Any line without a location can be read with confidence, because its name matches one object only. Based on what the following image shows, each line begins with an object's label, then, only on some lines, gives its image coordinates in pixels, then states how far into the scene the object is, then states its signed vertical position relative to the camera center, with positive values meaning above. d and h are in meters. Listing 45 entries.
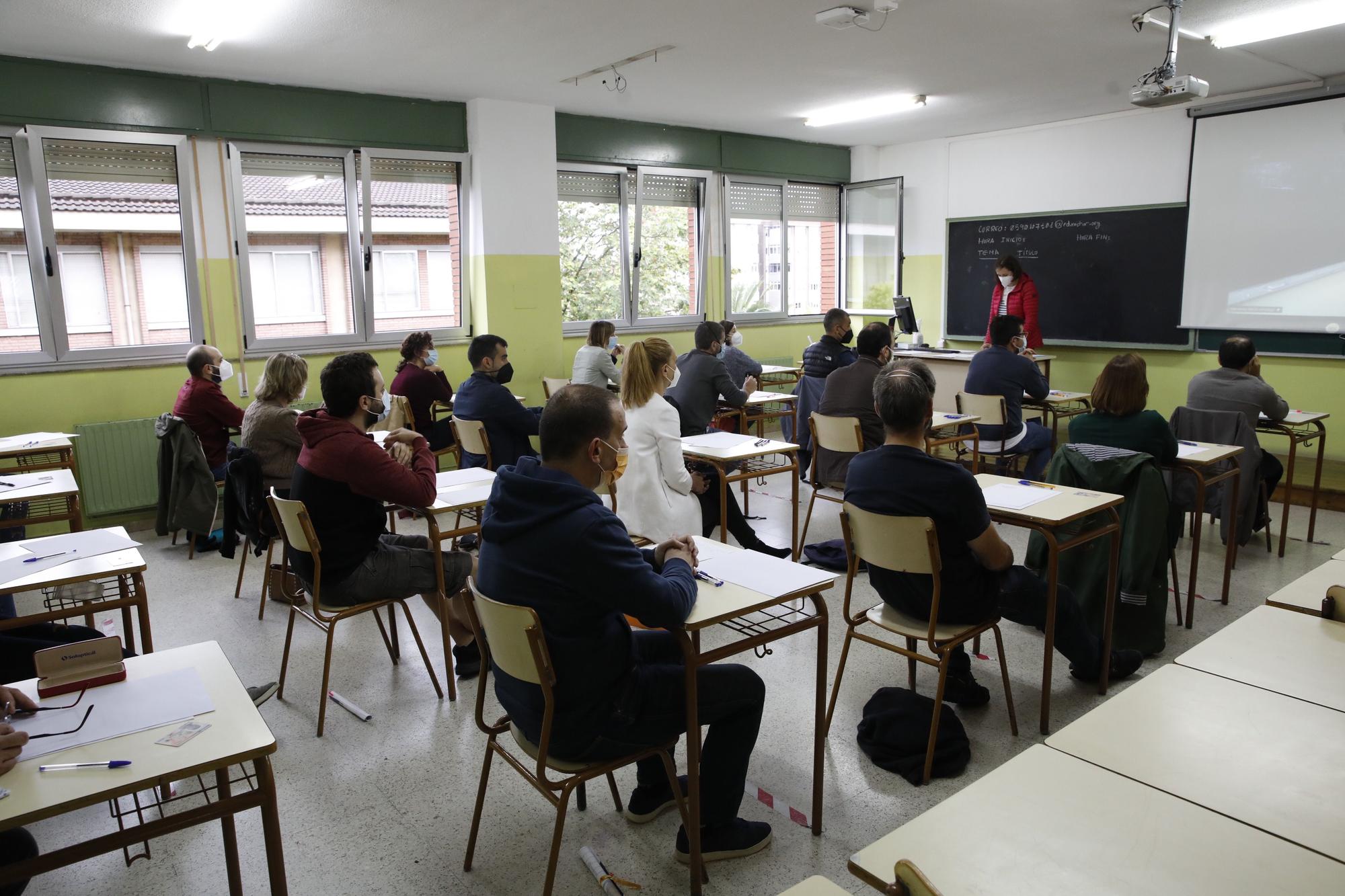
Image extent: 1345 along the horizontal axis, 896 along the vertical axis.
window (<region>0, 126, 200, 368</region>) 5.29 +0.42
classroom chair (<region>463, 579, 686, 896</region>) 1.77 -0.77
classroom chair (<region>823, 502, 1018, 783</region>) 2.44 -0.74
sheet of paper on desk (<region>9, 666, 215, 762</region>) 1.46 -0.70
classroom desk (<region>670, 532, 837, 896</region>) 1.95 -0.75
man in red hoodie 2.88 -0.60
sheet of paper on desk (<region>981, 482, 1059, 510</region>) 2.91 -0.66
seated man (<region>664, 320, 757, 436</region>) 4.86 -0.45
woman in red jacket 7.38 +0.11
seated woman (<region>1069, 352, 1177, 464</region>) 3.45 -0.45
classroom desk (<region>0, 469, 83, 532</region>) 3.42 -0.71
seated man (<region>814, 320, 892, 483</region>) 4.59 -0.46
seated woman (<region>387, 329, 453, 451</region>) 5.48 -0.47
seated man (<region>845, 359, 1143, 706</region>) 2.47 -0.59
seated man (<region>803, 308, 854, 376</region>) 5.43 -0.27
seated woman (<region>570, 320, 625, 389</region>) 6.00 -0.35
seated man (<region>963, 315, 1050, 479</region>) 5.23 -0.47
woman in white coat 3.57 -0.61
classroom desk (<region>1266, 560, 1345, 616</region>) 1.93 -0.67
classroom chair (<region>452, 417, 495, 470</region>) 4.74 -0.70
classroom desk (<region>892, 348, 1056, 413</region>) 7.00 -0.55
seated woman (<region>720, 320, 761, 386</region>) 6.39 -0.41
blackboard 7.10 +0.31
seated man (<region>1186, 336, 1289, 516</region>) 4.45 -0.45
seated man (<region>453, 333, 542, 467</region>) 4.77 -0.52
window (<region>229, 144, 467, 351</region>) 6.09 +0.51
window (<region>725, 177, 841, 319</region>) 8.66 +0.62
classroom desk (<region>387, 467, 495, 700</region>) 3.07 -0.70
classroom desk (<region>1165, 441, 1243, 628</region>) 3.61 -0.76
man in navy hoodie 1.80 -0.61
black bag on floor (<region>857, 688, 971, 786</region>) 2.61 -1.33
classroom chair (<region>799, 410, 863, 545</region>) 4.35 -0.66
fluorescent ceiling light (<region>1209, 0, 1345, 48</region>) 4.52 +1.52
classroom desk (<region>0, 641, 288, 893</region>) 1.29 -0.71
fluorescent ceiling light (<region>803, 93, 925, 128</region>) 6.78 +1.62
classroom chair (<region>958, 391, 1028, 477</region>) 5.16 -0.62
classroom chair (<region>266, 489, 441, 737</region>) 2.81 -0.79
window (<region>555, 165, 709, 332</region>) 7.60 +0.59
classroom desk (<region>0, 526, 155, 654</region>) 2.29 -0.71
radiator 5.39 -0.95
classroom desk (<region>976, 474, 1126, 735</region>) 2.72 -0.71
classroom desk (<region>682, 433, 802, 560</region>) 4.08 -0.72
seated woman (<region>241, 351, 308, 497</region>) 3.94 -0.50
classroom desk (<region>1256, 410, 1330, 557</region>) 4.55 -0.68
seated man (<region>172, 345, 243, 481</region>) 4.96 -0.53
